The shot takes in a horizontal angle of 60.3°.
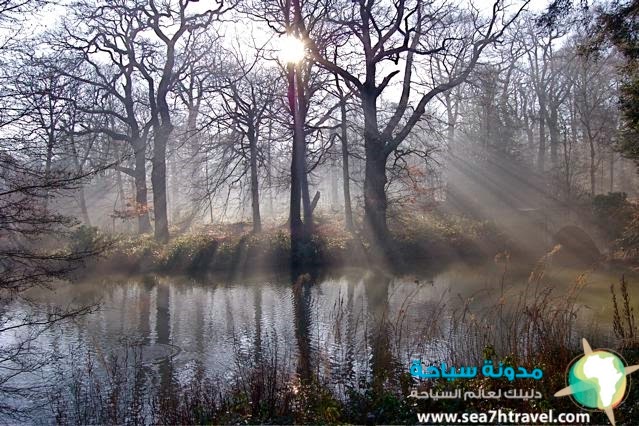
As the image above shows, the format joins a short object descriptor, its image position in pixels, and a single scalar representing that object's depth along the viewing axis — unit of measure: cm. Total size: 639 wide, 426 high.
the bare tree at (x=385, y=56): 2042
